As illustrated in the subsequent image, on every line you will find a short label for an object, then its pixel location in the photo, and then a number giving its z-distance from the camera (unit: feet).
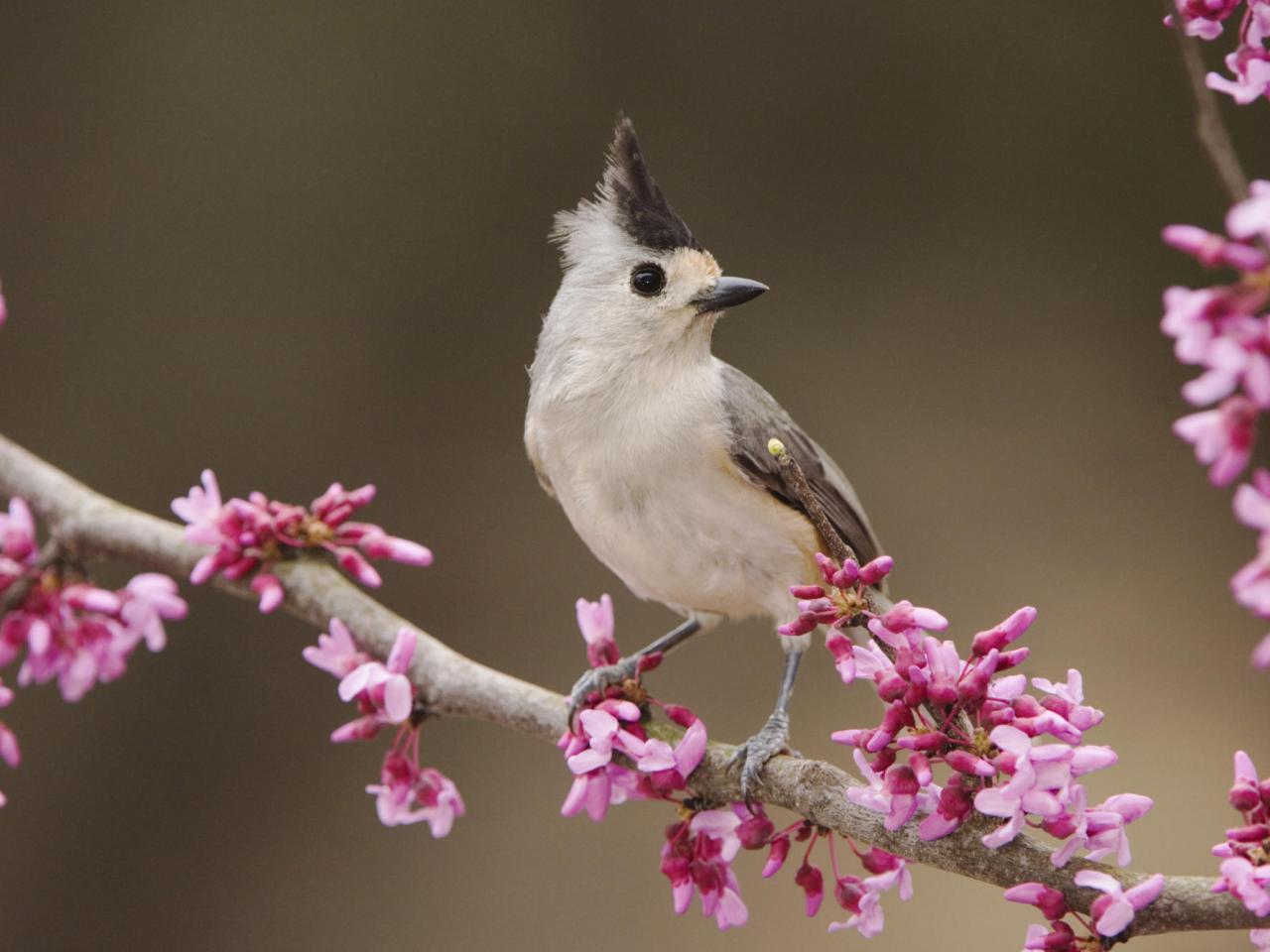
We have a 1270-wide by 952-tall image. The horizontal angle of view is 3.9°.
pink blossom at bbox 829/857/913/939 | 9.98
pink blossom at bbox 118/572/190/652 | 10.02
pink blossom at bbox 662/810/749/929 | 10.02
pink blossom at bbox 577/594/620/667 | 10.11
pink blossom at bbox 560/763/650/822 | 10.03
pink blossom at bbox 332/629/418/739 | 10.03
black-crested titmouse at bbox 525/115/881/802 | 10.14
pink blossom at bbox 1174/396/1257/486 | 8.15
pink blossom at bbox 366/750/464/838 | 10.08
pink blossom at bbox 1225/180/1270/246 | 7.70
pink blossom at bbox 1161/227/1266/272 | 8.02
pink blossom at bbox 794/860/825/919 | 10.01
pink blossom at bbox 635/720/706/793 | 10.02
